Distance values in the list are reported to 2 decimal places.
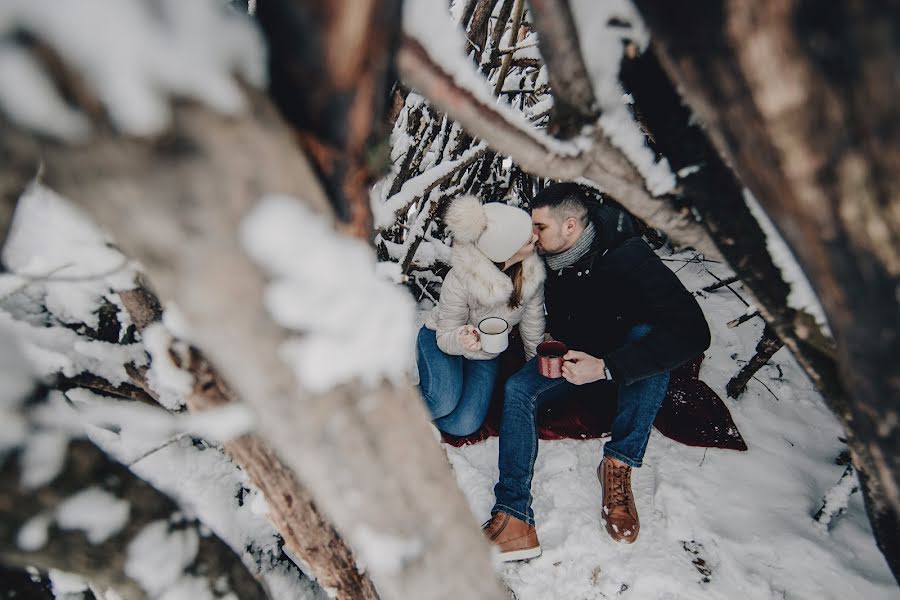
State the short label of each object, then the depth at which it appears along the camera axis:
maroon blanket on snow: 2.33
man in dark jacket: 1.87
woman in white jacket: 2.01
